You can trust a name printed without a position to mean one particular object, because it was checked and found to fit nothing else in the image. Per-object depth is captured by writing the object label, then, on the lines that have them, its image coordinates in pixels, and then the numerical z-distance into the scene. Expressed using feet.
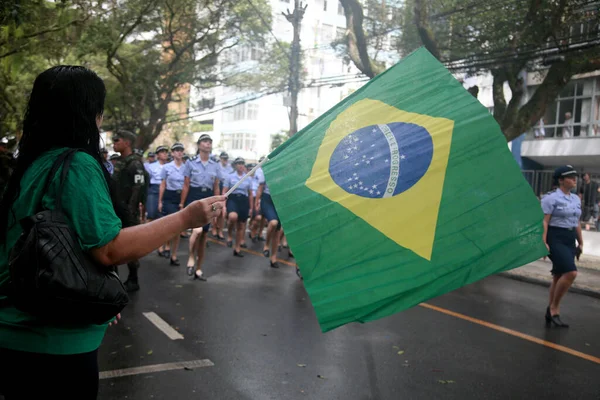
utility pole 64.85
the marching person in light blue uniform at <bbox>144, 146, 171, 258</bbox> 45.09
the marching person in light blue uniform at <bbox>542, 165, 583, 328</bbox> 23.71
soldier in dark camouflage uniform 26.73
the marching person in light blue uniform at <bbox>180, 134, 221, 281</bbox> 33.53
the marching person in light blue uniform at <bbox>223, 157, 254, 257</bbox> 41.45
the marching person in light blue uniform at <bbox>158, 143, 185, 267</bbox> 38.34
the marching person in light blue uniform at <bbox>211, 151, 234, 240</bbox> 50.55
